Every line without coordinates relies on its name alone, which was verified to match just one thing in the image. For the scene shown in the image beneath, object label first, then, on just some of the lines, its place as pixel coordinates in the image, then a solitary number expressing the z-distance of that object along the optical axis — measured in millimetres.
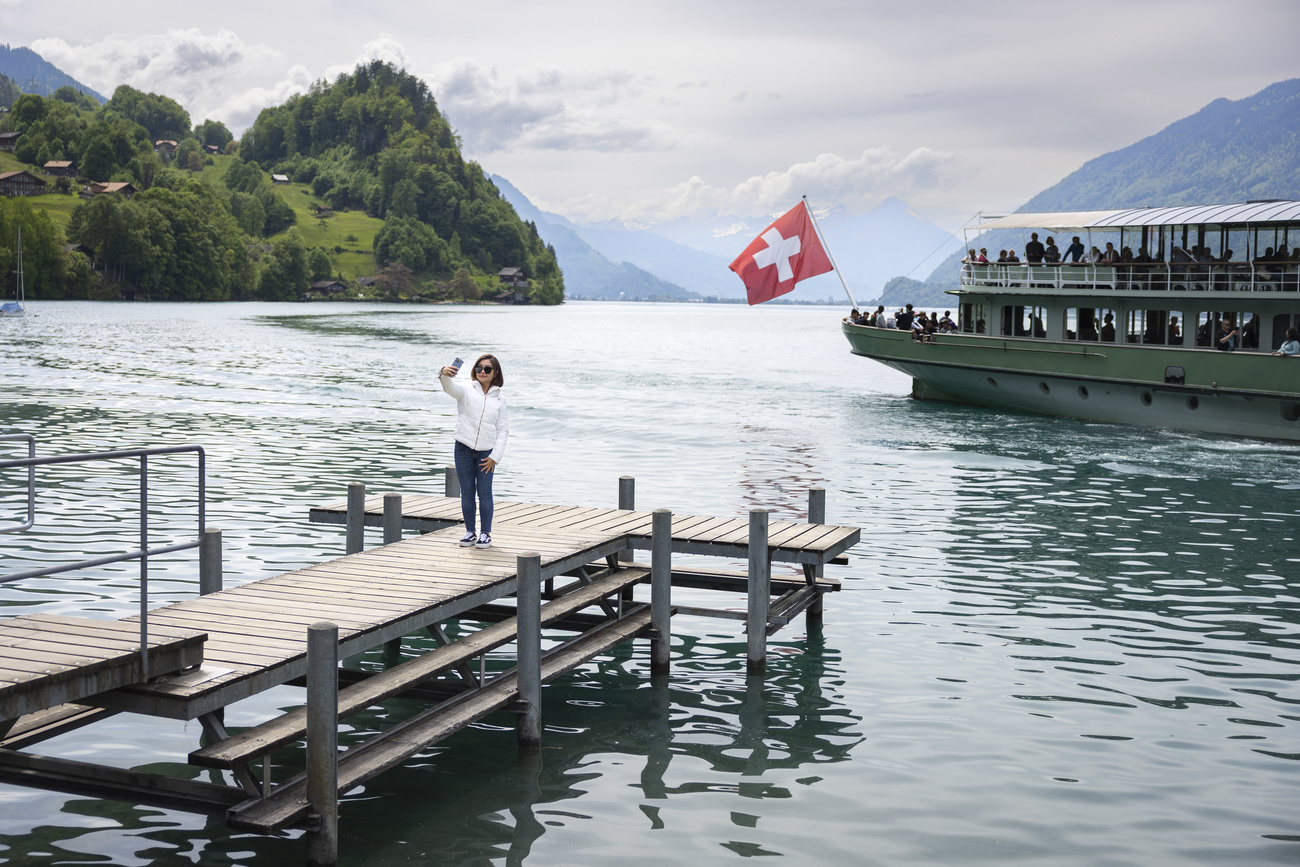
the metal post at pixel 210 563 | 10922
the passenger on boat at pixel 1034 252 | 42531
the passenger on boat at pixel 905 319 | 50078
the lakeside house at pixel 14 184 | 195625
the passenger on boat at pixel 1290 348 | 35031
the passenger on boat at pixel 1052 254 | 42969
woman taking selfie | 12094
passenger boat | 36406
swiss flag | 39625
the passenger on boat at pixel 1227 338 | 36719
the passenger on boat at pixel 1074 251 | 41375
